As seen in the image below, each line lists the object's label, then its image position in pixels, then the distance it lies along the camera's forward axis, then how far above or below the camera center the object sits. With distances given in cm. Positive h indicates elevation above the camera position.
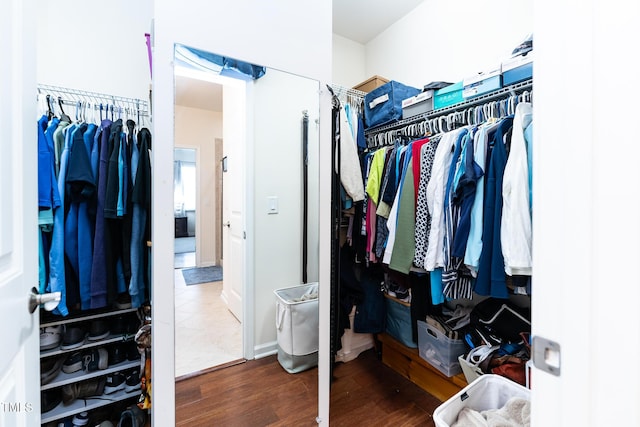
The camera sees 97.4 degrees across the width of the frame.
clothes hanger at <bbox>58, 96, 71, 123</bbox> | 146 +48
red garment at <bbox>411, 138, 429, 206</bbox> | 164 +28
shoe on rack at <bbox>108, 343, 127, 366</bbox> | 157 -82
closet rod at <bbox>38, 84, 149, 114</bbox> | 153 +65
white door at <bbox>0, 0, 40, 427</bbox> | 56 -2
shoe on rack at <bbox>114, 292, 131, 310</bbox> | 156 -52
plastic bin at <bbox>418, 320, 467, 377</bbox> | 168 -87
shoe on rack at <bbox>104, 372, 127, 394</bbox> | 153 -97
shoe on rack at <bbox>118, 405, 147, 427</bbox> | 146 -110
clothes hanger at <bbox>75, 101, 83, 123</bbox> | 158 +56
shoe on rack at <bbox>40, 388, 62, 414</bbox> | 139 -97
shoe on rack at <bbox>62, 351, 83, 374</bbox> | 145 -81
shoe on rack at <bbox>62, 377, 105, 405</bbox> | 144 -96
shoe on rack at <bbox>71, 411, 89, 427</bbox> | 143 -108
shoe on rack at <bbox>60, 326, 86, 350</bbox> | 144 -67
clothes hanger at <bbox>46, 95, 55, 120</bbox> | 148 +53
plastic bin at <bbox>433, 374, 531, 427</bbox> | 113 -80
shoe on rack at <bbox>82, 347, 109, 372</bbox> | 148 -81
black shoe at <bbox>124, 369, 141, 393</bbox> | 156 -98
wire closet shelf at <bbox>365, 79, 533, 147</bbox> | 144 +59
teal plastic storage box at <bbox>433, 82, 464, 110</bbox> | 167 +69
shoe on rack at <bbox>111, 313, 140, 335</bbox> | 158 -66
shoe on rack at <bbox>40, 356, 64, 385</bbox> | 137 -81
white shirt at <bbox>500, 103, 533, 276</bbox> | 116 +2
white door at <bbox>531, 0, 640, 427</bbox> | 39 +0
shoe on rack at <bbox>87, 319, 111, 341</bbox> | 151 -67
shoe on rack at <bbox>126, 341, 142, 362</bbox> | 162 -83
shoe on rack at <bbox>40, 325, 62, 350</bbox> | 139 -65
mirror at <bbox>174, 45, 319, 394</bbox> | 135 +0
